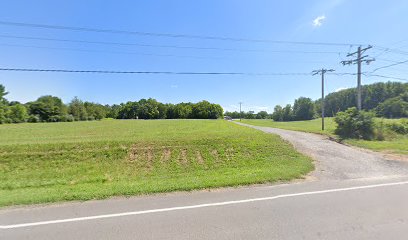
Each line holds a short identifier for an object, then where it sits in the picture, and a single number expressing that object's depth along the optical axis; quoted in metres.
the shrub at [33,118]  59.07
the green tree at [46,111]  62.81
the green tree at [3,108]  49.69
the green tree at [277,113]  100.59
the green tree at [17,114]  53.72
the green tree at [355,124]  18.30
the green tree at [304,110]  95.75
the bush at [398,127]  20.20
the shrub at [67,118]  65.53
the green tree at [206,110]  103.05
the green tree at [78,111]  74.04
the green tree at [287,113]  98.25
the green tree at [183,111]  103.38
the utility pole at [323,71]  24.89
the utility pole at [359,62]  20.28
